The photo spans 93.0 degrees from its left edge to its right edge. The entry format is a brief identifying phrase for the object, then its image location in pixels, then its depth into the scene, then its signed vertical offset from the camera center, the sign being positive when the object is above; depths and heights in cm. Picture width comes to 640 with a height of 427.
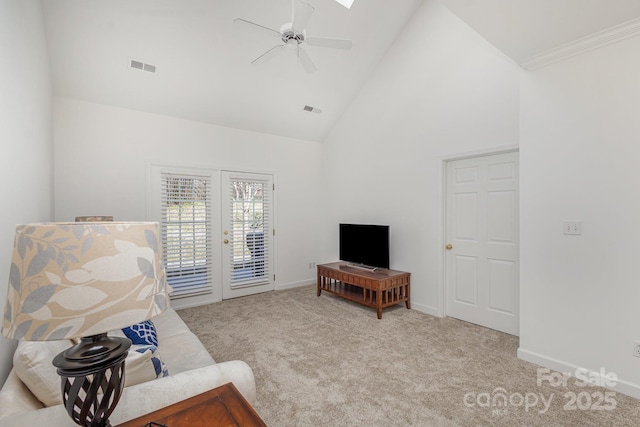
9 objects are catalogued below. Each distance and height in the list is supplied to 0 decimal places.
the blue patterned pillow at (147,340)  143 -76
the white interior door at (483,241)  325 -33
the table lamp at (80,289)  72 -19
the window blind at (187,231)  418 -26
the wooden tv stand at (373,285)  378 -93
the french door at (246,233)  466 -33
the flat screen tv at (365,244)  413 -45
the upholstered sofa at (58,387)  106 -72
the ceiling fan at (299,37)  238 +154
